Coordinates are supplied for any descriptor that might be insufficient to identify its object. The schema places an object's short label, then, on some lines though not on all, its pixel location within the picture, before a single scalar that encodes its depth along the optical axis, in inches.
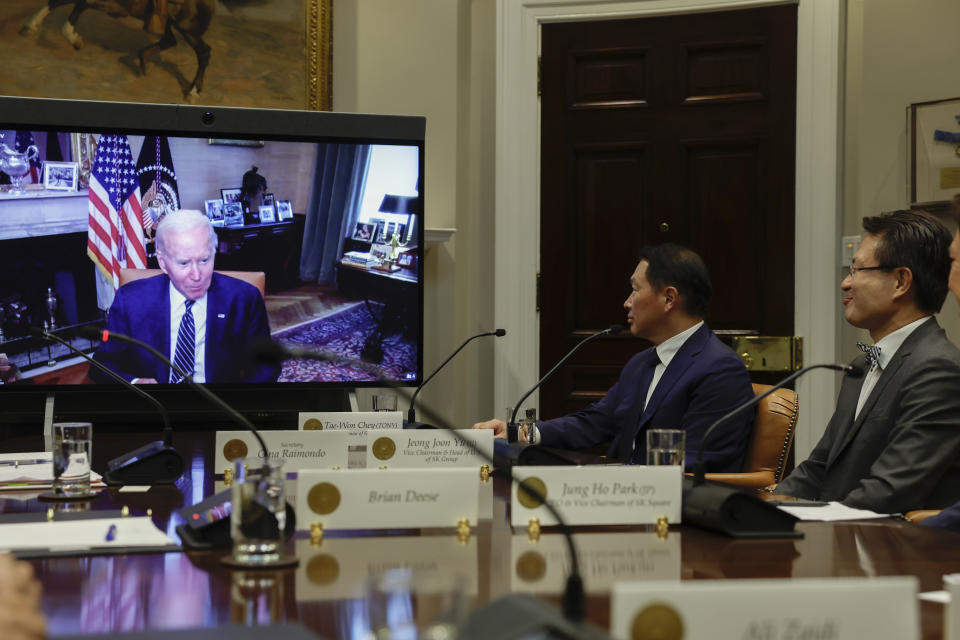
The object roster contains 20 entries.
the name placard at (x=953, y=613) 39.7
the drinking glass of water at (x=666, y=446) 76.5
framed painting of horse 183.8
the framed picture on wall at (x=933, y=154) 157.4
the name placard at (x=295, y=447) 94.1
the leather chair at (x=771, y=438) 118.0
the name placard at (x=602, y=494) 69.4
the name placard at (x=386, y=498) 67.1
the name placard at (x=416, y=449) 93.7
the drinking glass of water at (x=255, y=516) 58.7
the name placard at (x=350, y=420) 109.6
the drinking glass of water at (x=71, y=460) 85.0
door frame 177.0
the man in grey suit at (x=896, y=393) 94.3
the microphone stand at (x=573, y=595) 38.7
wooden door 183.5
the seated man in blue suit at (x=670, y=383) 124.1
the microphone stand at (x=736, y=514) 67.9
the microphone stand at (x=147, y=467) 92.7
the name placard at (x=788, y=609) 35.9
